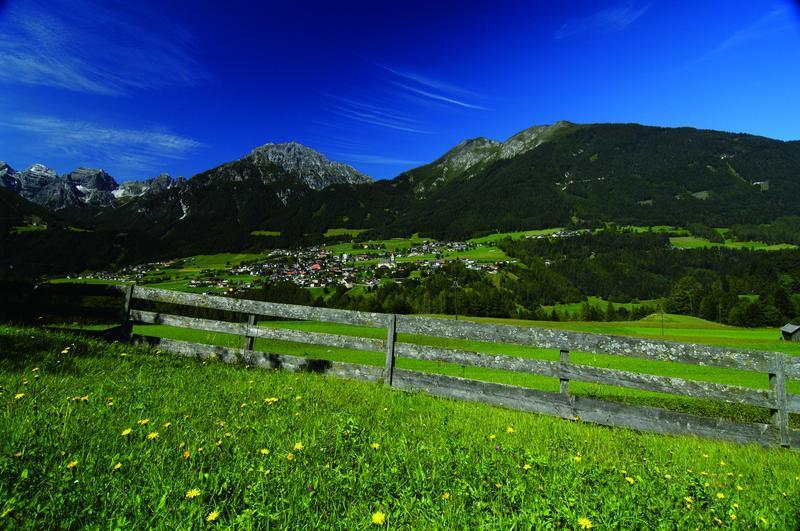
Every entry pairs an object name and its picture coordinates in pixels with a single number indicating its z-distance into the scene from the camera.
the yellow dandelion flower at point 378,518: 2.56
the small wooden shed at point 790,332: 41.81
